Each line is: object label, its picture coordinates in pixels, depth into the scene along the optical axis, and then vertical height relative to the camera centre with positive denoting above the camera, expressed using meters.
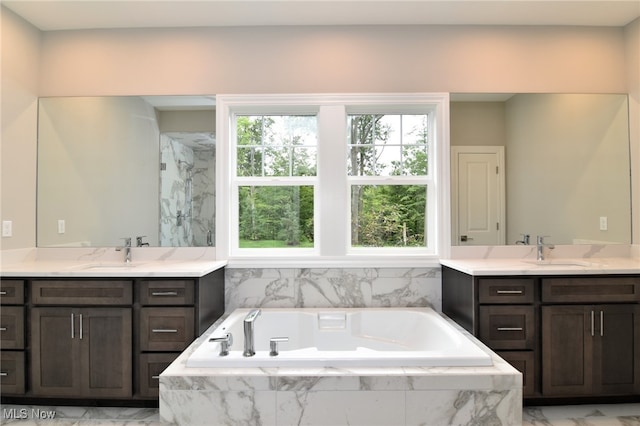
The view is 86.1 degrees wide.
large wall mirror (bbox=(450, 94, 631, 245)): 2.64 +0.36
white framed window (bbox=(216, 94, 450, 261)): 2.72 +0.28
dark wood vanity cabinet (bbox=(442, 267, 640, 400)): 2.09 -0.71
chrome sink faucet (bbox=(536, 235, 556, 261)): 2.60 -0.24
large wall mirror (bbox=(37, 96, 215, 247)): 2.66 +0.36
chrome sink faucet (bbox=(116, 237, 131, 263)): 2.60 -0.25
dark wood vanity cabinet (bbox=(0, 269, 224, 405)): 2.10 -0.72
